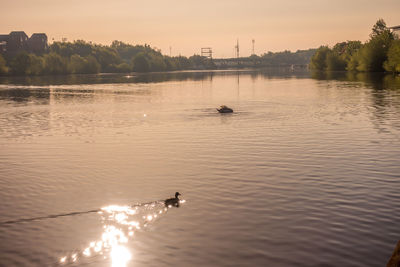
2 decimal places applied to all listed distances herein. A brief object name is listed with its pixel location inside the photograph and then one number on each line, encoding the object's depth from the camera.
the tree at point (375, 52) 186.25
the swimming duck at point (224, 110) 66.75
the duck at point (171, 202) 23.59
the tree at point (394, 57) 159.00
